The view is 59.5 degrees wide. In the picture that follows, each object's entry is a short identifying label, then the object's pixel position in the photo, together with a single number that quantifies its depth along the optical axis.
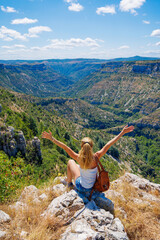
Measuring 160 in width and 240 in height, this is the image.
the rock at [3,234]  3.03
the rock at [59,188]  5.35
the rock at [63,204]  3.97
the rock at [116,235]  3.23
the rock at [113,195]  5.32
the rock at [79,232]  3.03
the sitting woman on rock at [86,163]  4.37
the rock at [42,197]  5.03
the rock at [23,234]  3.09
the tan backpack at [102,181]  4.48
